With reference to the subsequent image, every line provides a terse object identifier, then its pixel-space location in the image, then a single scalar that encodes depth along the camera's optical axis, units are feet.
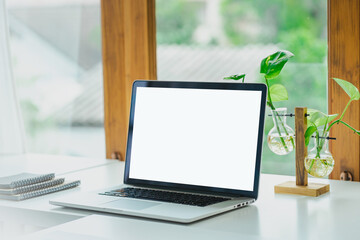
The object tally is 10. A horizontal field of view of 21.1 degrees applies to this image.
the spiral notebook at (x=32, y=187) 6.05
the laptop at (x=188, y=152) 5.75
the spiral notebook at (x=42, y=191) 6.03
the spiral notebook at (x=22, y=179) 6.07
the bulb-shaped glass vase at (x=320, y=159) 6.01
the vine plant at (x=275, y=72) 6.04
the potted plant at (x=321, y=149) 6.01
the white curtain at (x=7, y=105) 8.17
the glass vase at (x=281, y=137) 6.20
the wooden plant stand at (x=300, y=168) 6.05
